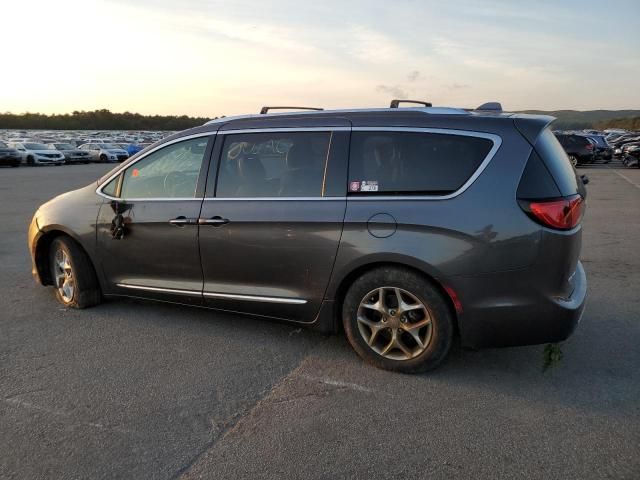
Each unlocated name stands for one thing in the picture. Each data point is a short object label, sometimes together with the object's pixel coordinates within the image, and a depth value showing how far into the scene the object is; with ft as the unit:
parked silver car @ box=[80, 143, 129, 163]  131.75
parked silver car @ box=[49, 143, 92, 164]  123.54
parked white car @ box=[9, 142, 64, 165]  112.57
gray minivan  11.19
